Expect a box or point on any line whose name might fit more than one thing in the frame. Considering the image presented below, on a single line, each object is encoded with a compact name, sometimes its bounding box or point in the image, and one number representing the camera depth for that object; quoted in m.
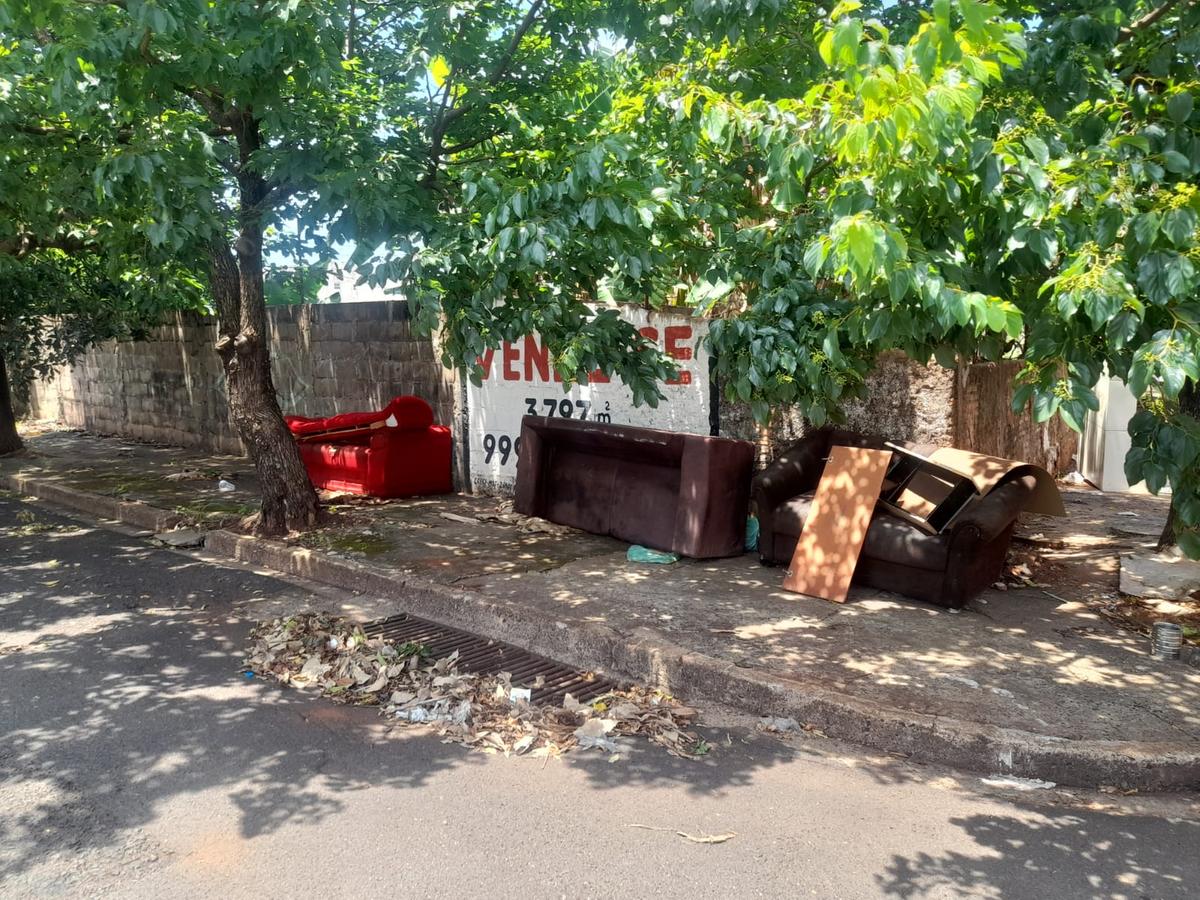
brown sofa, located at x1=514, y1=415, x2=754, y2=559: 6.91
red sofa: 9.48
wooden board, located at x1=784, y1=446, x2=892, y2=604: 6.04
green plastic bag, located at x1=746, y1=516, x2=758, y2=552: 7.20
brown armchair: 5.73
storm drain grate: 4.98
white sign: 7.94
